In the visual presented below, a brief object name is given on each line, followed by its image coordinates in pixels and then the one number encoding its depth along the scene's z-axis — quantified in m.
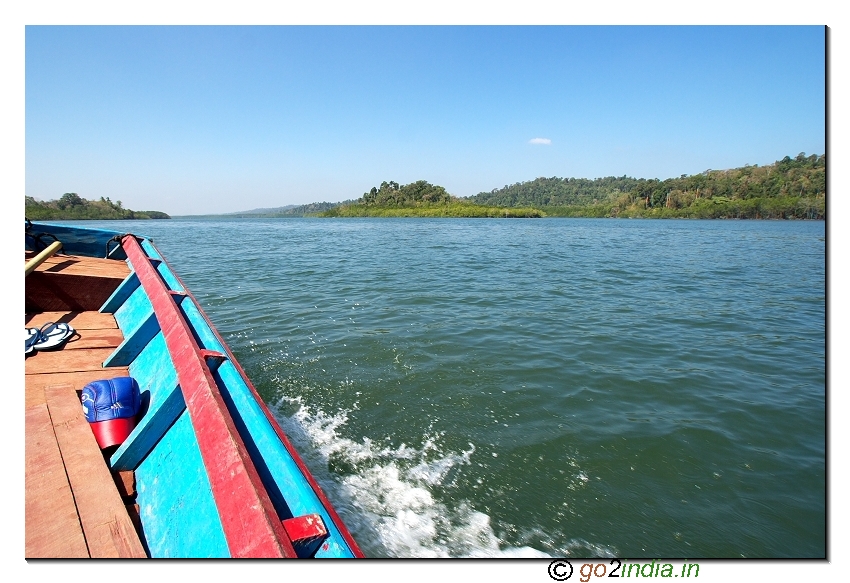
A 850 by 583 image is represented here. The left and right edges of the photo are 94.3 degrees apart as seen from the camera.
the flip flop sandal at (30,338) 3.22
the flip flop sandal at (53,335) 3.30
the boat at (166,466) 1.36
